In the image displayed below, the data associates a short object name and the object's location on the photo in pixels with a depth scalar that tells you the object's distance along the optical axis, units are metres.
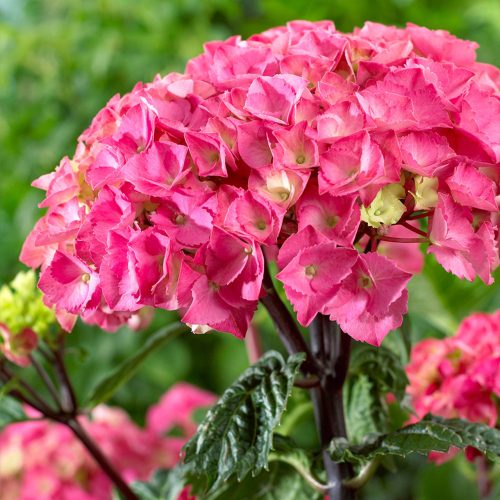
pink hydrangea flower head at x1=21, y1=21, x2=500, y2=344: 0.41
